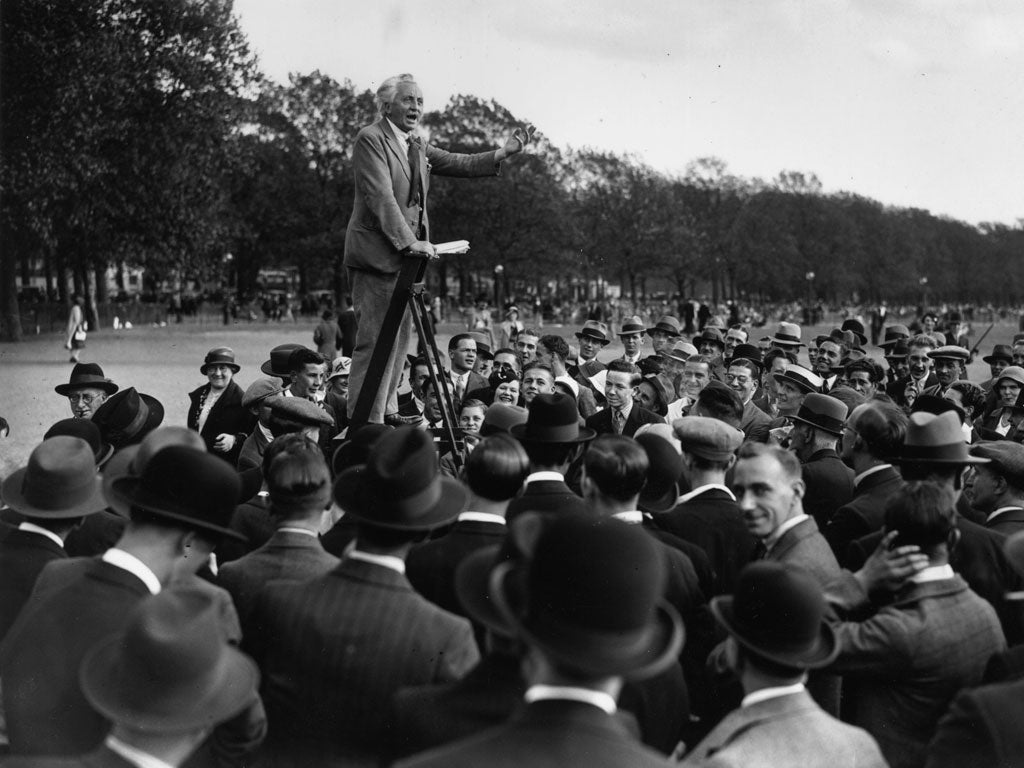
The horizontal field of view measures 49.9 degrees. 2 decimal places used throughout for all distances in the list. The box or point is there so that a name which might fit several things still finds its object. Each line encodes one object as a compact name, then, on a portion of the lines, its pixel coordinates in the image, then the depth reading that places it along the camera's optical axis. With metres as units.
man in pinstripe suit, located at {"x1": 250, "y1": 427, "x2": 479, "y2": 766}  3.29
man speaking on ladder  7.07
